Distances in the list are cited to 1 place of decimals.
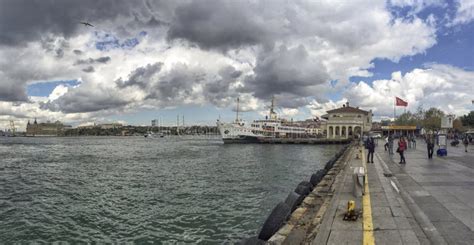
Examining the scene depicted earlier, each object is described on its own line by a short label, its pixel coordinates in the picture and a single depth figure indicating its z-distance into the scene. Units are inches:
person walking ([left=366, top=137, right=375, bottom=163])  1022.3
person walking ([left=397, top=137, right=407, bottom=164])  945.5
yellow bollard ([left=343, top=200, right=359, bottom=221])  346.6
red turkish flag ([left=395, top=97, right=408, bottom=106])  2072.6
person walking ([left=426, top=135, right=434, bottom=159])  1079.4
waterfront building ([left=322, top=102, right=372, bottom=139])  5196.9
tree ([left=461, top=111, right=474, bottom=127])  4167.1
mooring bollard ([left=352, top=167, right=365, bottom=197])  469.7
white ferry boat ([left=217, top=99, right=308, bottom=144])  4918.6
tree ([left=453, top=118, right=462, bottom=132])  4704.7
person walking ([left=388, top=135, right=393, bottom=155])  1384.1
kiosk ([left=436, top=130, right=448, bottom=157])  1151.6
